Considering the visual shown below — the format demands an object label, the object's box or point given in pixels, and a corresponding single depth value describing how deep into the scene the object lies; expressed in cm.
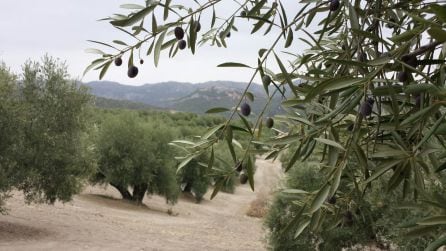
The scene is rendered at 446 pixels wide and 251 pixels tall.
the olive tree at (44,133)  1425
